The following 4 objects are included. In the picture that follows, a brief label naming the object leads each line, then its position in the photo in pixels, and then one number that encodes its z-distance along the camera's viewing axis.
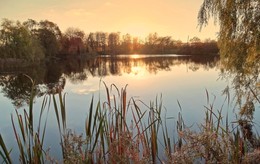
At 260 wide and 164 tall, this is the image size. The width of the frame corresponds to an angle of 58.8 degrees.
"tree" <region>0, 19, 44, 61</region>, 32.41
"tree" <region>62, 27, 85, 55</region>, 57.53
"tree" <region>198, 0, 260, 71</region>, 5.79
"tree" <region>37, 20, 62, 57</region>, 46.25
